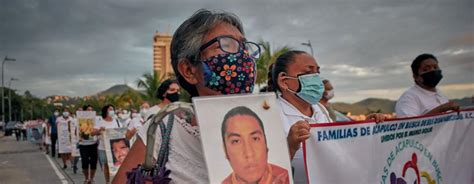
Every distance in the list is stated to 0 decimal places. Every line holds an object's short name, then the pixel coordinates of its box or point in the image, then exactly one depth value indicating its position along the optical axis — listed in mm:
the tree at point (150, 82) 41906
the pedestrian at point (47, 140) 19903
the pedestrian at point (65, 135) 13928
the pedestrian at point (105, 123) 8133
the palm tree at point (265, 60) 25891
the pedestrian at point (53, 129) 15934
